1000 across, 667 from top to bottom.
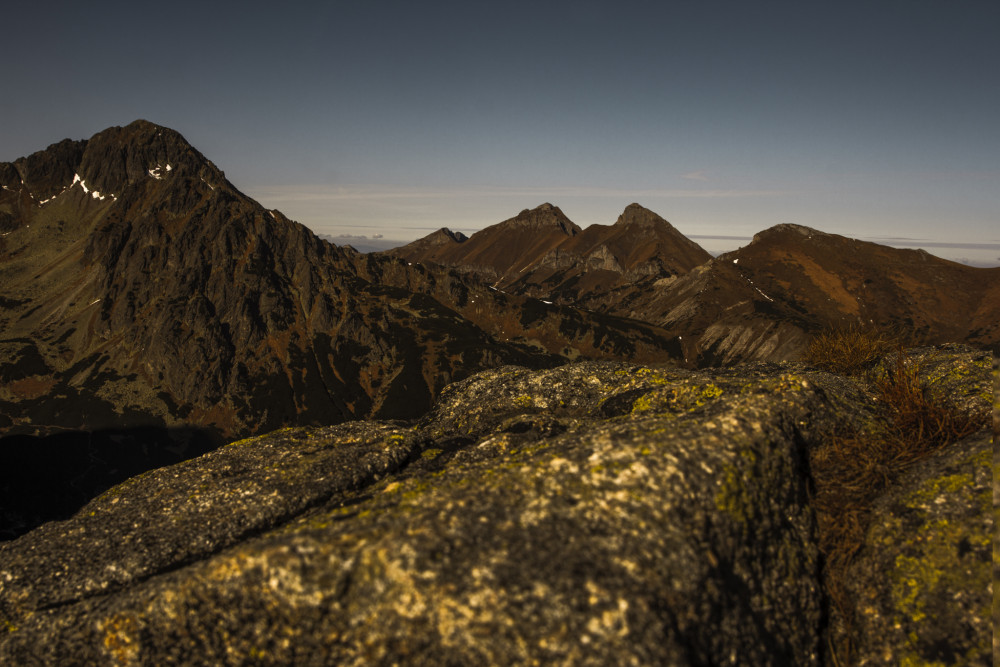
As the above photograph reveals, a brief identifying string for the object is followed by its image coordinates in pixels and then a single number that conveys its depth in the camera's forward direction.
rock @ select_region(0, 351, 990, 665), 7.65
